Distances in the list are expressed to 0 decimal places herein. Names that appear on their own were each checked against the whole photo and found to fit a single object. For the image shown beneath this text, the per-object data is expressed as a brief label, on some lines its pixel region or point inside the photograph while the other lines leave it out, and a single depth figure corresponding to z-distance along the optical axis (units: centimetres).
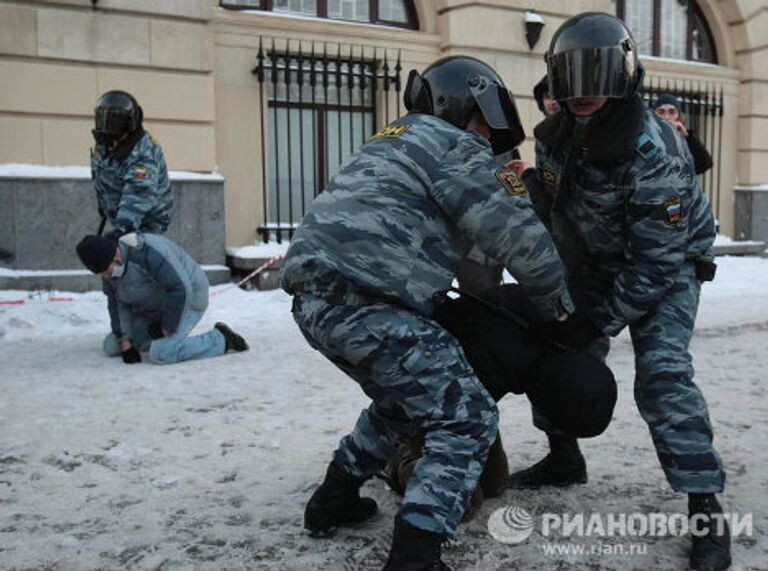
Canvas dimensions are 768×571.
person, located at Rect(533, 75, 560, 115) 308
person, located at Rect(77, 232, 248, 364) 520
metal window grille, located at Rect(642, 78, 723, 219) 1211
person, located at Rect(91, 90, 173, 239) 550
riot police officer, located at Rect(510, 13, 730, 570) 238
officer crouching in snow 210
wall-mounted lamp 1001
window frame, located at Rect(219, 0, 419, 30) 912
